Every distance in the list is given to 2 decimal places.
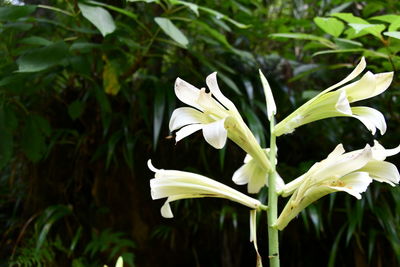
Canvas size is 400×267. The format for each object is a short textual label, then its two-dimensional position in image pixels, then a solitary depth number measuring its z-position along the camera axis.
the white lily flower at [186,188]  0.50
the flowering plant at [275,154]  0.45
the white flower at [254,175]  0.60
